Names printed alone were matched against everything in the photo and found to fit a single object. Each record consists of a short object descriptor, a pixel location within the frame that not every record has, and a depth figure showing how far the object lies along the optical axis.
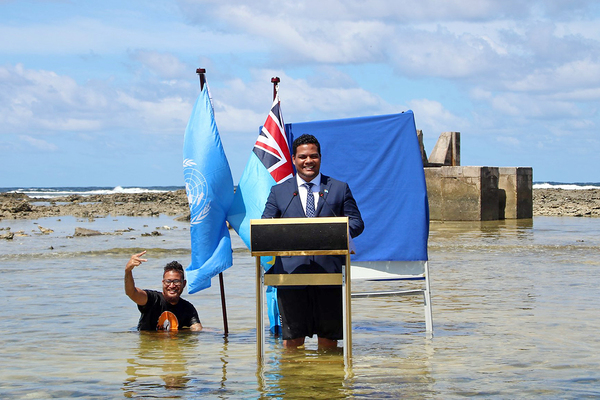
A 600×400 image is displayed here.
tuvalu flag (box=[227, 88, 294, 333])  6.64
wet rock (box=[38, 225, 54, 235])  20.91
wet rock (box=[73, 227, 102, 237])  19.95
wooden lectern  5.18
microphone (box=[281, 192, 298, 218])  5.82
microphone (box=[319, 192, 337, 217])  5.79
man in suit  5.80
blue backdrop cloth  7.11
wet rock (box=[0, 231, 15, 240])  19.08
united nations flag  6.59
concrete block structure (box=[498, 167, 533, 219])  24.94
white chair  7.12
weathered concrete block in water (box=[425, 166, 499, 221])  23.67
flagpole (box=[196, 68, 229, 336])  6.92
